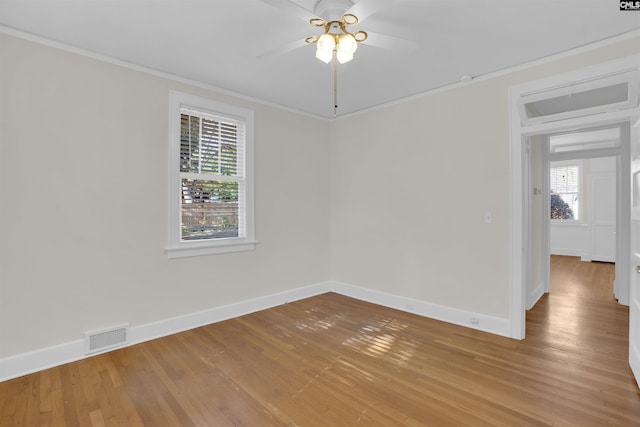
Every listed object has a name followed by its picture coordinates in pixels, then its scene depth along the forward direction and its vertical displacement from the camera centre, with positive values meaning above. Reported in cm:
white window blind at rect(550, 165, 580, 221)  771 +56
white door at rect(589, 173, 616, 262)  701 -6
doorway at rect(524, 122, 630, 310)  404 +20
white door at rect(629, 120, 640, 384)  224 -33
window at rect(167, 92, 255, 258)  323 +41
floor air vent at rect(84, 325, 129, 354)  269 -114
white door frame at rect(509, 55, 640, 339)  288 +26
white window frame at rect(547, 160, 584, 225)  755 +55
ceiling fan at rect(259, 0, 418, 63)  180 +121
